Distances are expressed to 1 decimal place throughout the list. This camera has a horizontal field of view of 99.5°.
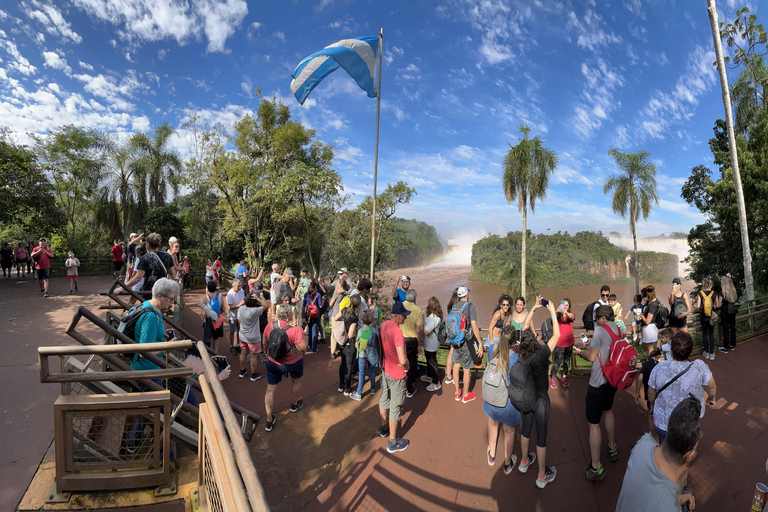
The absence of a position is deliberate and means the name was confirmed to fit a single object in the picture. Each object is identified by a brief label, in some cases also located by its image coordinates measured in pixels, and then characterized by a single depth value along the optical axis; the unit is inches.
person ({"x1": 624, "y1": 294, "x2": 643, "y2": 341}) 296.3
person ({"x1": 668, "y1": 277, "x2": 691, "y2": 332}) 219.0
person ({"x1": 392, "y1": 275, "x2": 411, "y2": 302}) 227.6
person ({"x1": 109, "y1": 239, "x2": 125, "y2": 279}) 500.1
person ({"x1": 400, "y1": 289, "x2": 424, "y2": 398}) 198.2
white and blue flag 329.1
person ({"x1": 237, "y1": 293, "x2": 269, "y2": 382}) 209.3
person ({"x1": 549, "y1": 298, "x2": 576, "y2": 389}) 194.9
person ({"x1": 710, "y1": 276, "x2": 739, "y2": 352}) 255.1
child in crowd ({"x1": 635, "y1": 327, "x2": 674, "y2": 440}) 146.5
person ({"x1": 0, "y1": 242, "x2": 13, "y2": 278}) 488.4
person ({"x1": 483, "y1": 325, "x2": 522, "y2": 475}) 136.9
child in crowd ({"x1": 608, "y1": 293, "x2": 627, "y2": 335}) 269.7
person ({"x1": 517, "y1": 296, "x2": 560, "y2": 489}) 131.4
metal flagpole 346.6
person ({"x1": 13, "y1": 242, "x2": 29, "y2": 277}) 489.7
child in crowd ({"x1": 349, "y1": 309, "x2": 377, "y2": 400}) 193.6
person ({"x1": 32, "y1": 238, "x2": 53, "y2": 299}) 398.9
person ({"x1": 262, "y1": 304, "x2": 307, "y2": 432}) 165.2
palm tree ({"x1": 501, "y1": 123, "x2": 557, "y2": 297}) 761.0
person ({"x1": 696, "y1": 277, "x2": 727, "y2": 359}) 242.8
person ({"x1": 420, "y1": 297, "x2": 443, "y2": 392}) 199.8
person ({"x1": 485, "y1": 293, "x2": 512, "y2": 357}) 190.6
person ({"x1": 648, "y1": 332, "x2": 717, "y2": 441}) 112.6
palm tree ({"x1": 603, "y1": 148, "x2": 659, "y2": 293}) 861.2
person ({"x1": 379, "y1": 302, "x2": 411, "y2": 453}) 155.9
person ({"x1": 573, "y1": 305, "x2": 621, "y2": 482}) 136.3
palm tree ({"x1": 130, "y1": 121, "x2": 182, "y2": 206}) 907.4
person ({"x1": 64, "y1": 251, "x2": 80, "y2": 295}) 421.7
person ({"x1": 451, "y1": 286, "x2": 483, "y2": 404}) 192.7
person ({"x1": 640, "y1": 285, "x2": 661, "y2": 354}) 191.0
